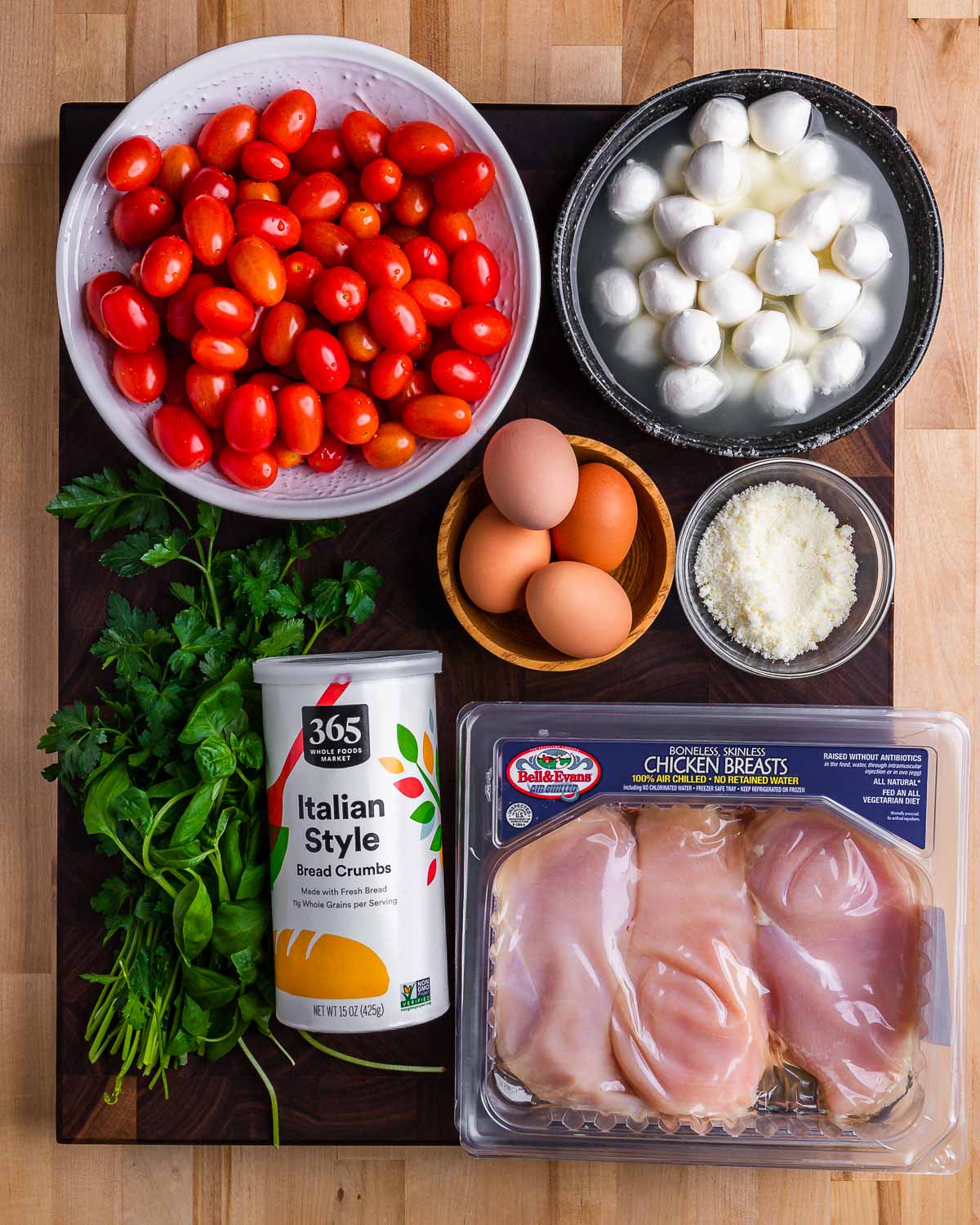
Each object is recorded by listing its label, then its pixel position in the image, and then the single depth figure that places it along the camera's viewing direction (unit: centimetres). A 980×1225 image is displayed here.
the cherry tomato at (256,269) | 77
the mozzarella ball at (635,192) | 84
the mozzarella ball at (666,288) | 82
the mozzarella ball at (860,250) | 83
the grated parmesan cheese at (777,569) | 85
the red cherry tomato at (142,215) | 80
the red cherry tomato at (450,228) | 82
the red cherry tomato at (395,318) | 78
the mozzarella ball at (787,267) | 81
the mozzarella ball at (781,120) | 83
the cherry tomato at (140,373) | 81
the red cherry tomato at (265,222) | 79
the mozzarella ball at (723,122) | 84
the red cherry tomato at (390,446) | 81
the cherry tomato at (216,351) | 78
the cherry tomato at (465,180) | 79
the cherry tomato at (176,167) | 82
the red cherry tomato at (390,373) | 80
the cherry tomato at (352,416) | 80
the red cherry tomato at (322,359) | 79
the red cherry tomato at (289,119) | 81
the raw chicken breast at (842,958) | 83
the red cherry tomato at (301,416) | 79
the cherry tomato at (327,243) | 81
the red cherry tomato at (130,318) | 78
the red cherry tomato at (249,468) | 80
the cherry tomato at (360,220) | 81
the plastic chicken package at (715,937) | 83
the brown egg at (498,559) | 80
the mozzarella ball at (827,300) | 83
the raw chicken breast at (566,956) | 84
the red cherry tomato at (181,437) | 80
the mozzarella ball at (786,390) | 84
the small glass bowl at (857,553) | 88
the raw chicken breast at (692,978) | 82
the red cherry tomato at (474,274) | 81
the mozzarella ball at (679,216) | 83
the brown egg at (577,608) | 78
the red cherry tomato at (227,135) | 81
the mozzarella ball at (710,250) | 81
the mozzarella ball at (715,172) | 81
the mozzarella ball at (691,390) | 84
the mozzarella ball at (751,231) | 83
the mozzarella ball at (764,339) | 82
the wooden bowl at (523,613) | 83
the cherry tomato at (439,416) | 79
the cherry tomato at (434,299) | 80
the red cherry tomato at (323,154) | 83
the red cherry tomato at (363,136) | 82
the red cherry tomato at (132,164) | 79
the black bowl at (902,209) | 83
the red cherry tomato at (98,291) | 81
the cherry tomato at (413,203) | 83
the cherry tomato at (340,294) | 78
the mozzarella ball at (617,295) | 84
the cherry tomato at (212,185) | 80
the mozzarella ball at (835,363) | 84
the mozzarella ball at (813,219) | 82
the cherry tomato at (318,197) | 81
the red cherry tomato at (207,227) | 77
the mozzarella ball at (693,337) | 82
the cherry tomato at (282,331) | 80
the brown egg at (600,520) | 81
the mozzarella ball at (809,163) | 84
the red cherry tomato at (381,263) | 79
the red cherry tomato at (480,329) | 80
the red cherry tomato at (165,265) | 77
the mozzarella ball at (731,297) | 82
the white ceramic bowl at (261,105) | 82
